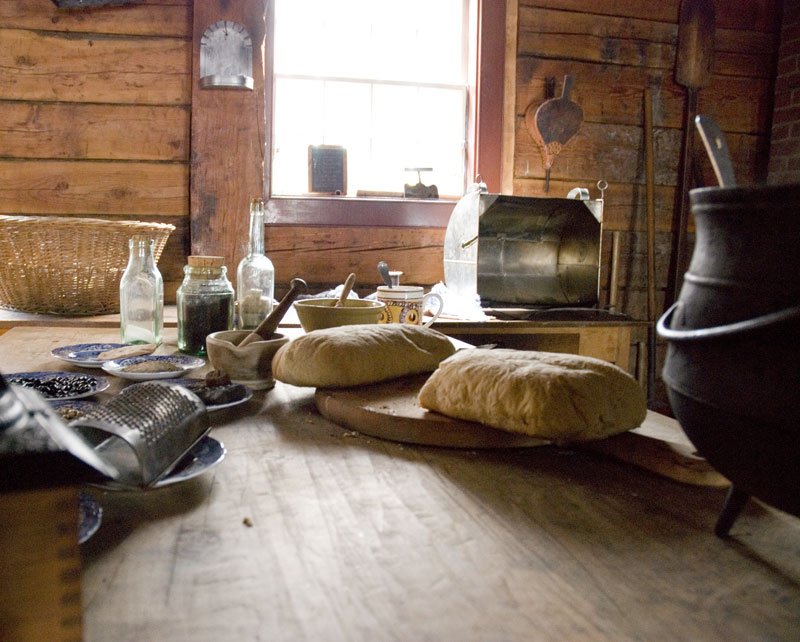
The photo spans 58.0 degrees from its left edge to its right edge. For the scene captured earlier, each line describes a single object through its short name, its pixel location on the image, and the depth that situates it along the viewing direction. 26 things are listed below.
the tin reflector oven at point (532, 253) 3.09
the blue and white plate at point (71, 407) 0.97
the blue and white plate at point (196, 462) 0.76
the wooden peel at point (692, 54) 3.84
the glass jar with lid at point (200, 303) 1.62
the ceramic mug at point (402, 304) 1.76
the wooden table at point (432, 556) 0.54
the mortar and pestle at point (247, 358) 1.30
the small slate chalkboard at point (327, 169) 3.61
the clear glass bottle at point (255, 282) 1.85
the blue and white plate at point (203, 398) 1.11
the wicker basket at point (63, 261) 2.56
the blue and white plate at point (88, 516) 0.64
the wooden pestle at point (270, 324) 1.36
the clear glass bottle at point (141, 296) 1.72
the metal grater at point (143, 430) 0.73
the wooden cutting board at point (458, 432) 0.85
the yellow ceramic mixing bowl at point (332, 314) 1.56
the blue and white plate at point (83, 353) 1.44
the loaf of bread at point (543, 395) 0.91
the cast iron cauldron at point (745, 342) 0.56
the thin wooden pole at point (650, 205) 3.83
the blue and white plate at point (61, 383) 1.14
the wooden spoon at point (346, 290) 1.53
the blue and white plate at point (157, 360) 1.29
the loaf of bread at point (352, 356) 1.17
